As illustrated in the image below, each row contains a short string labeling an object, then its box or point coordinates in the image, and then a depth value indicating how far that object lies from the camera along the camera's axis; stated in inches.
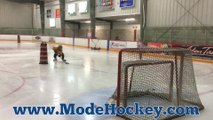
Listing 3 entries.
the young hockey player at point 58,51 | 497.4
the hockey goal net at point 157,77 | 198.8
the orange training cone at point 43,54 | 473.4
